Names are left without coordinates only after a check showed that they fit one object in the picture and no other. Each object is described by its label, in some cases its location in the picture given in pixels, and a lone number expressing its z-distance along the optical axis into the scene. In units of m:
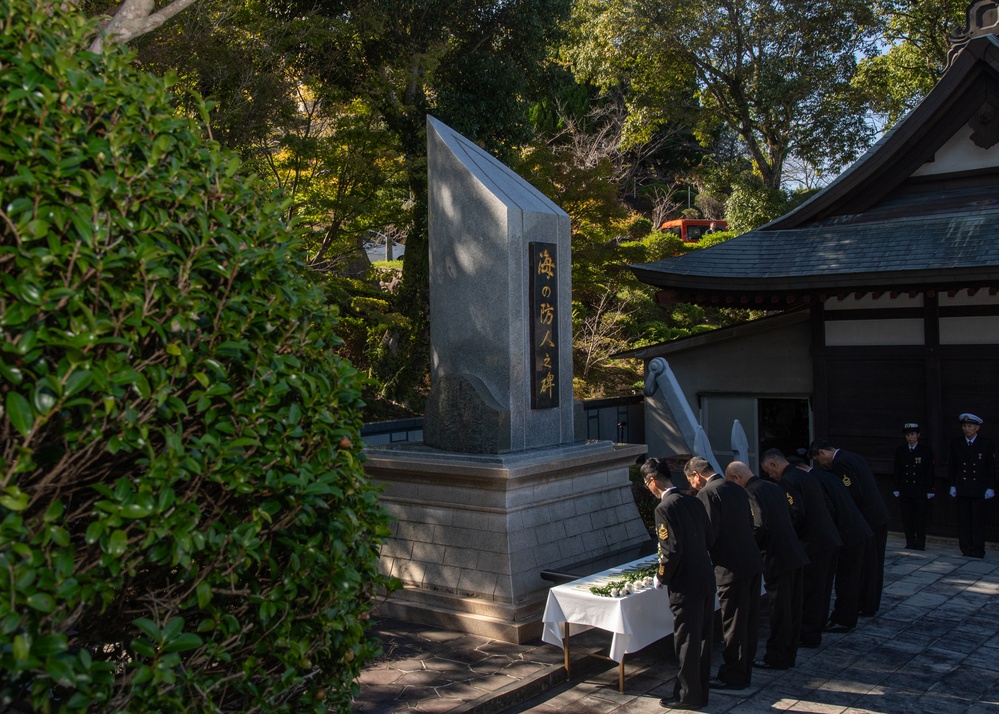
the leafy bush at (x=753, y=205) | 24.75
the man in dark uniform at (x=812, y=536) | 7.91
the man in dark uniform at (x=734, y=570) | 6.83
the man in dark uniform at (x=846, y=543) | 8.35
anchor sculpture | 11.72
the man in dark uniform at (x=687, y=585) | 6.41
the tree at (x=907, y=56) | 24.55
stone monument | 8.15
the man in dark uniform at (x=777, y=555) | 7.34
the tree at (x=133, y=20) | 10.16
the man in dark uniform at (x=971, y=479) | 11.19
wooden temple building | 11.87
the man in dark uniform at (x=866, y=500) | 8.80
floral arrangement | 6.79
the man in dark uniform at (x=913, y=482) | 11.59
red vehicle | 34.44
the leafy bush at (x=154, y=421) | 2.92
